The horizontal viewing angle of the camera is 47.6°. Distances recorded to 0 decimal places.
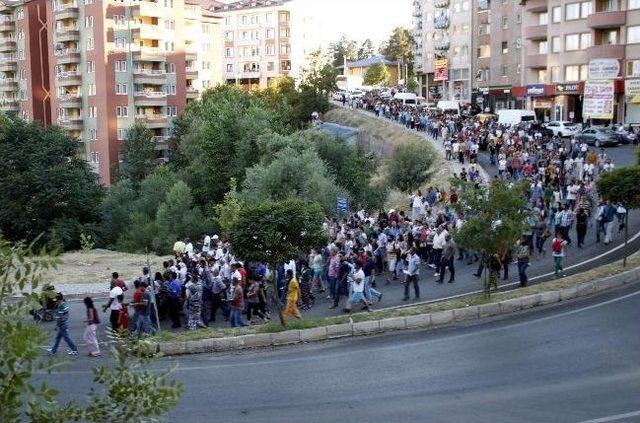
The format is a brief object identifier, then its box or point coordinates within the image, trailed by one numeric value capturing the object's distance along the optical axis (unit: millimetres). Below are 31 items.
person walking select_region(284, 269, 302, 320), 18062
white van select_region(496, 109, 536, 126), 58625
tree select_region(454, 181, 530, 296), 17422
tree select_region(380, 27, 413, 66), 143375
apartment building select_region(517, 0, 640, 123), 57638
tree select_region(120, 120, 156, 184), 66000
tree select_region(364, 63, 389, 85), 126062
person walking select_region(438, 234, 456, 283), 21531
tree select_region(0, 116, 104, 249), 45875
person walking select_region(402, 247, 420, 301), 19938
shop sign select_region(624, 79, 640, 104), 50000
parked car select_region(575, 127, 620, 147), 48344
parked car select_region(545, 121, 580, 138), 54438
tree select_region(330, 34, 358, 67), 188375
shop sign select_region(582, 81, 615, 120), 41469
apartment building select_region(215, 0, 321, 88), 115375
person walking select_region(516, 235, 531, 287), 19844
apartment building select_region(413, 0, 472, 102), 90250
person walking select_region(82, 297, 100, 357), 16172
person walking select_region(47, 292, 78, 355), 16156
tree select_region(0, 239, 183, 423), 4906
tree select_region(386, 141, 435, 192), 43000
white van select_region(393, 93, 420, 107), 85188
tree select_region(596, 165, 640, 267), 20891
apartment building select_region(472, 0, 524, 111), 79938
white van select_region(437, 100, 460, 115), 74875
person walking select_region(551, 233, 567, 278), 20375
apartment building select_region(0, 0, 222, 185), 71312
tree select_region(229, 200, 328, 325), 15898
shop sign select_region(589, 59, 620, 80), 48938
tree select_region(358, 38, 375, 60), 196125
